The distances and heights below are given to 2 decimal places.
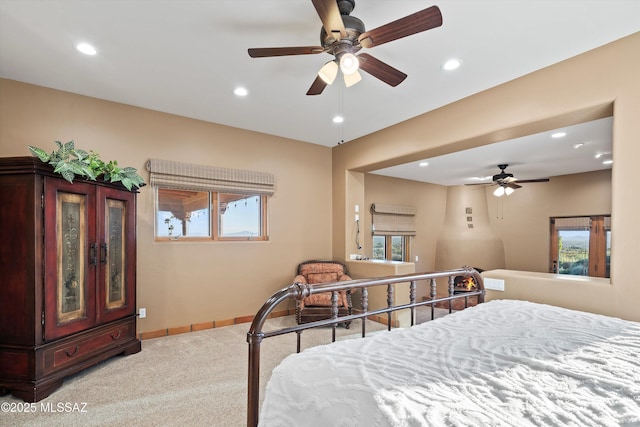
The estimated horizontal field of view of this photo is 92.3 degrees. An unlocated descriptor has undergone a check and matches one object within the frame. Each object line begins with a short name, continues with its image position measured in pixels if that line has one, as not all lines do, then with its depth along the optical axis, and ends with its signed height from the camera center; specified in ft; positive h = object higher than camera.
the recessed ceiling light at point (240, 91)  11.05 +4.41
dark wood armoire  8.24 -1.89
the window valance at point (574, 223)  21.11 -0.78
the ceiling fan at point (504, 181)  18.54 +1.87
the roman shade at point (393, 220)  21.65 -0.57
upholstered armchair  13.82 -3.79
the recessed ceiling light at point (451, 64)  9.09 +4.45
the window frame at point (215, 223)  13.19 -0.53
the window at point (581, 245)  20.52 -2.33
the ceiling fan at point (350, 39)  5.80 +3.64
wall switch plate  10.49 -2.49
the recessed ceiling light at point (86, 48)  8.48 +4.60
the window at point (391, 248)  22.91 -2.73
